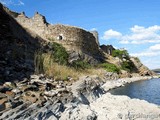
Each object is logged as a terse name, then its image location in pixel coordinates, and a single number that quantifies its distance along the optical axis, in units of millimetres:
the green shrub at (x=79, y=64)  18370
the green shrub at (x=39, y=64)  8921
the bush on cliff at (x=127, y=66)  27394
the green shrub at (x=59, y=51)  16613
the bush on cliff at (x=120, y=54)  29382
